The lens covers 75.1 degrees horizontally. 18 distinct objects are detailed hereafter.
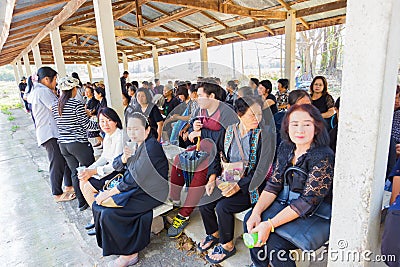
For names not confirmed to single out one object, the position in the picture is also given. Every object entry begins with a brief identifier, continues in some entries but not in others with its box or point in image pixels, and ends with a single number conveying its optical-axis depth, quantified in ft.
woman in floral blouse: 4.13
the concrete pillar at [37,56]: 21.21
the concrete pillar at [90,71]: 52.94
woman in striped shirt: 8.00
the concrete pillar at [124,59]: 40.45
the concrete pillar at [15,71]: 39.28
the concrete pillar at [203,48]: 24.60
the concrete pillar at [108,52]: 8.59
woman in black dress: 5.79
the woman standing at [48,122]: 8.79
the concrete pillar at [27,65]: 29.01
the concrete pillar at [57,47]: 14.59
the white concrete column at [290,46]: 17.24
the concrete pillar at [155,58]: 32.75
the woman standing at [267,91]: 10.92
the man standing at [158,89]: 14.75
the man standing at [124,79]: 19.03
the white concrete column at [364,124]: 2.76
